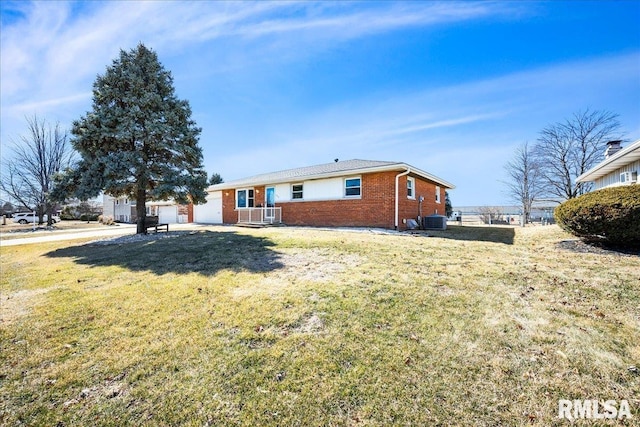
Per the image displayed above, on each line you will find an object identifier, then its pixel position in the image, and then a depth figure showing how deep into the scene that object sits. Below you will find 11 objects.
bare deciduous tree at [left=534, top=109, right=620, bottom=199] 22.66
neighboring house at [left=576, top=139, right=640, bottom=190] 9.71
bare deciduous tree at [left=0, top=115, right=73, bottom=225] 27.50
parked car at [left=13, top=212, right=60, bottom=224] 36.19
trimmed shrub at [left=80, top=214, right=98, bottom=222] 38.28
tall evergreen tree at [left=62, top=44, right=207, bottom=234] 11.86
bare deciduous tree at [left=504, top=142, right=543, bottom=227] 27.09
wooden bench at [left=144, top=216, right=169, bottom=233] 13.39
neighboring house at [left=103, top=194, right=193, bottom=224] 29.81
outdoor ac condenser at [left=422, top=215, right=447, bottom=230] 15.62
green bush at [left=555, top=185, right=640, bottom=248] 6.57
